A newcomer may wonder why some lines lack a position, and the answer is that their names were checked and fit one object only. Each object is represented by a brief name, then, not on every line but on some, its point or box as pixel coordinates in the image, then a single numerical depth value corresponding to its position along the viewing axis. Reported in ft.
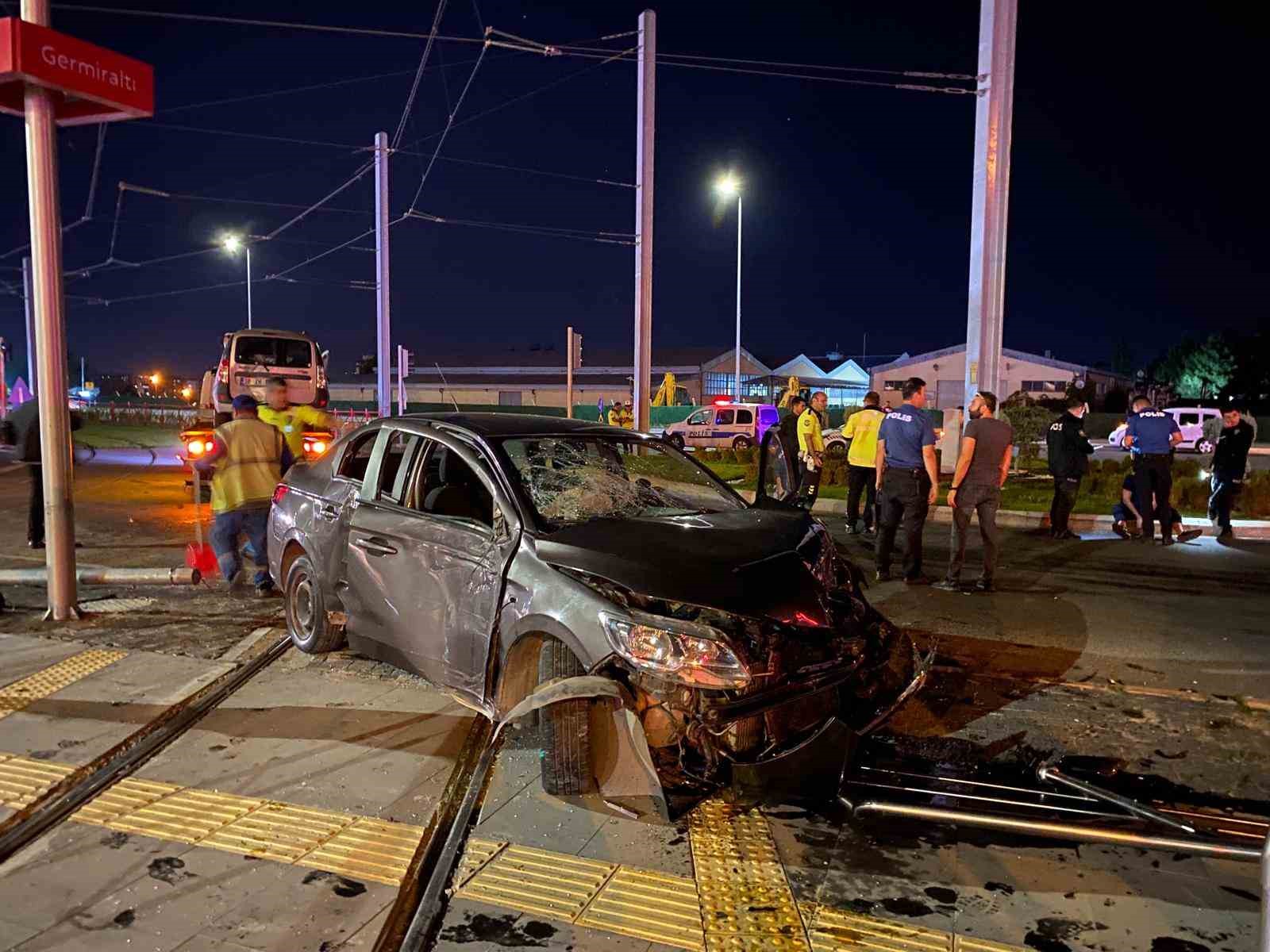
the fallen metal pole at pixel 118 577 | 25.88
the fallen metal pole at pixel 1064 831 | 11.76
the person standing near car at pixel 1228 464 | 38.14
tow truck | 33.11
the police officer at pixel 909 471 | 26.45
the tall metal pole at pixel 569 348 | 55.98
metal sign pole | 21.57
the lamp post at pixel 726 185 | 63.52
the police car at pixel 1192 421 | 113.21
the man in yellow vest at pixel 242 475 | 24.31
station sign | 20.18
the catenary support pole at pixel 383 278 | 68.13
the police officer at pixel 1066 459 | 36.94
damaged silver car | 11.91
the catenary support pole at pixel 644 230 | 45.78
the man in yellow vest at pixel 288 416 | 30.58
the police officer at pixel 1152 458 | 35.88
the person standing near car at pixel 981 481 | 26.66
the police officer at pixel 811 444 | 38.83
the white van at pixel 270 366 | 53.62
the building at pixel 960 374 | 174.09
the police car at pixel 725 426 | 93.20
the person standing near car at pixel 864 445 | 35.37
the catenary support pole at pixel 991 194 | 36.58
